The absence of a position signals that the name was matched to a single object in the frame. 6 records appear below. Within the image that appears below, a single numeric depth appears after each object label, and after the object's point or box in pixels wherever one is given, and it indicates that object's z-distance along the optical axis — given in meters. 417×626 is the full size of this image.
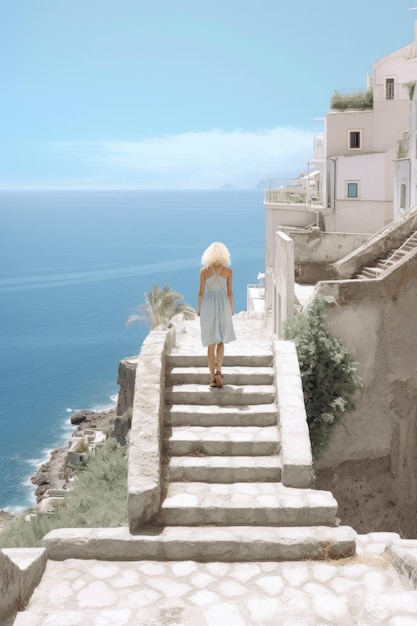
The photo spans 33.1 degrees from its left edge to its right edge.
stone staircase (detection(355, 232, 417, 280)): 15.18
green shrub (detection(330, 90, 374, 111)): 41.19
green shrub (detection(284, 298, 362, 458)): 11.23
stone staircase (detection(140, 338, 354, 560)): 6.72
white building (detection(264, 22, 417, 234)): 39.38
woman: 9.06
